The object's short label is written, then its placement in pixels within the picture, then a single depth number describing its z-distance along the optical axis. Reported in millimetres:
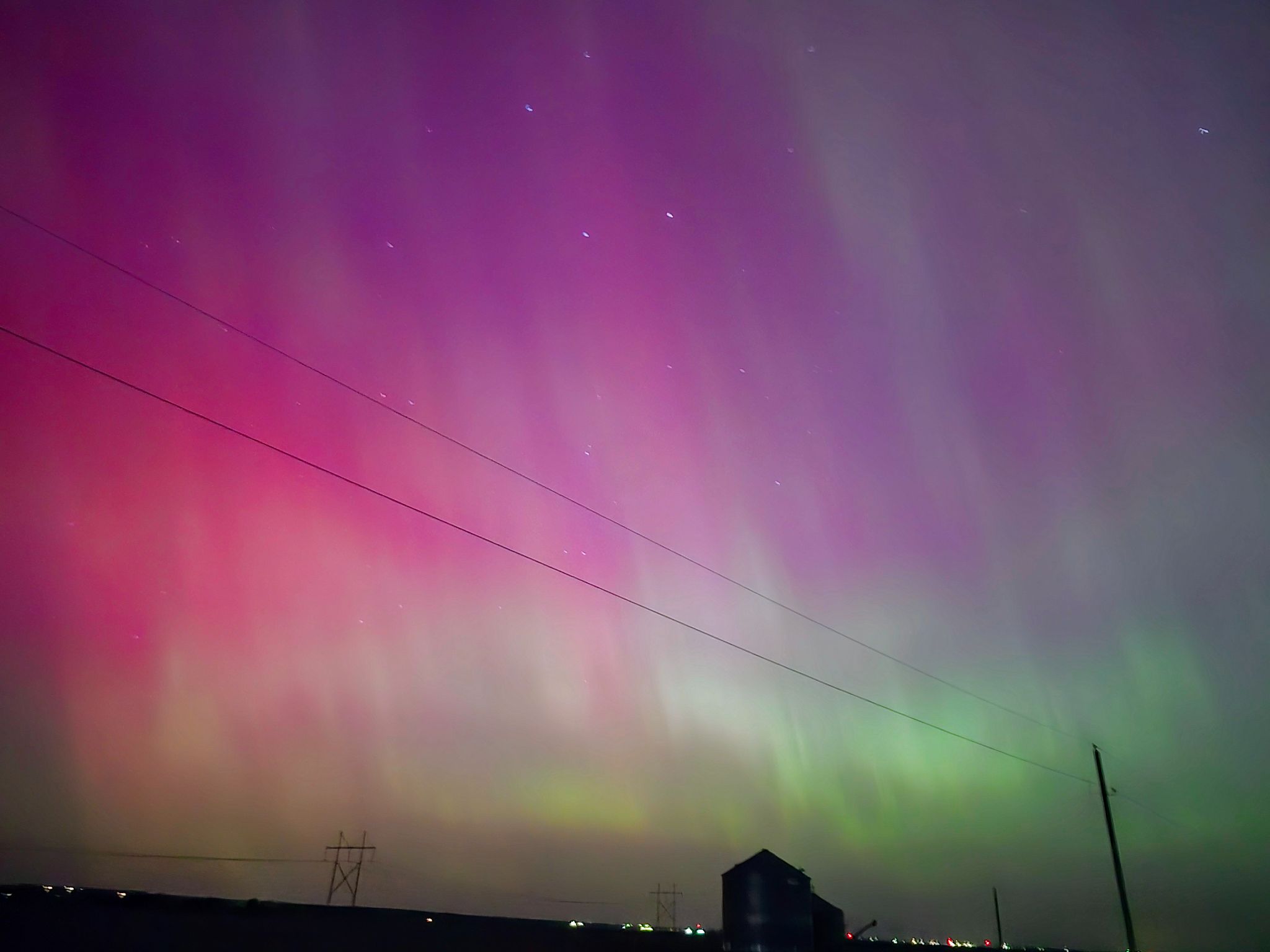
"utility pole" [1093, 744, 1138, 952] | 37938
